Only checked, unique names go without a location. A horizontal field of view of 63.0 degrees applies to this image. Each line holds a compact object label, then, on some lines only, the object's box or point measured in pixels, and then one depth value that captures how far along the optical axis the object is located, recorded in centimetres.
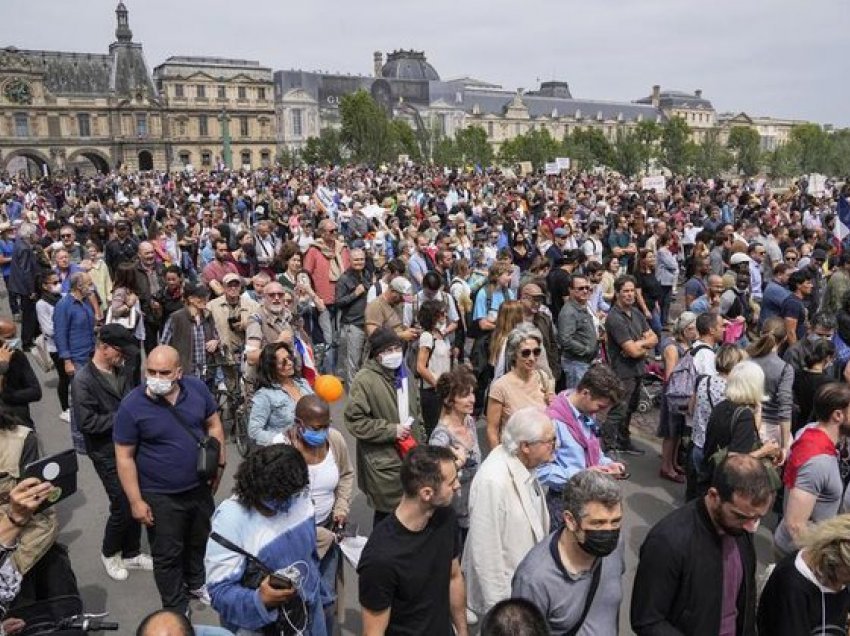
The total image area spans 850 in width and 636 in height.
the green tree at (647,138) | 5743
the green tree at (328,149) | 6291
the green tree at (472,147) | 6569
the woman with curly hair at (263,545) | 282
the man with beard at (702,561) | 263
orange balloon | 482
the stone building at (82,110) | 7556
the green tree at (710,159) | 5494
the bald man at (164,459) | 389
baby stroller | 802
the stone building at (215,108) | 8500
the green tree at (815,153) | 6438
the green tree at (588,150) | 6144
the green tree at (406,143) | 6428
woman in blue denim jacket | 425
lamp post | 4707
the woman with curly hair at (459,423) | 412
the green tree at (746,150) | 6341
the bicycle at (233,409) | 659
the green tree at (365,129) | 5584
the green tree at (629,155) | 5738
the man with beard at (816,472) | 354
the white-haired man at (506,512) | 335
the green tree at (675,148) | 5594
